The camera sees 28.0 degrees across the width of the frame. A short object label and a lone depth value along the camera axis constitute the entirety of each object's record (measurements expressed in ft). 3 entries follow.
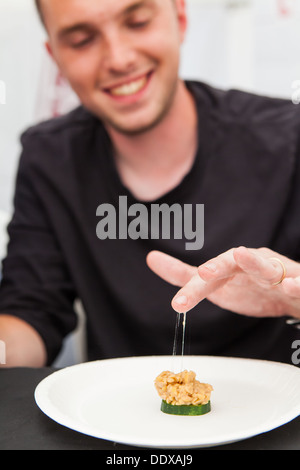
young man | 4.34
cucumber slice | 2.41
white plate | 2.02
